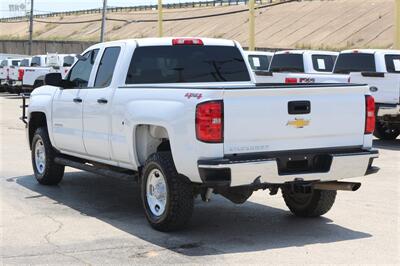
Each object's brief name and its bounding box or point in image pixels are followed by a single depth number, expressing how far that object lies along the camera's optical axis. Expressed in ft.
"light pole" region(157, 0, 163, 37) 147.13
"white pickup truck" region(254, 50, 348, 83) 64.18
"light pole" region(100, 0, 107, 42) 143.13
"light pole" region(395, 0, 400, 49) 87.66
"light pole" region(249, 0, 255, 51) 121.80
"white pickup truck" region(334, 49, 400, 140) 52.95
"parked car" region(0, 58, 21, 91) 111.96
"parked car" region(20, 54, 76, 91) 99.96
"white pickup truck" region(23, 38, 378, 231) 22.27
